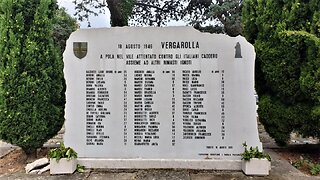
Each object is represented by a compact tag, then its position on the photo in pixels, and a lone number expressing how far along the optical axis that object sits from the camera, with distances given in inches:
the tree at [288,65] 197.9
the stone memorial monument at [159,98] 192.2
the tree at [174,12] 354.0
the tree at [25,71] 195.2
